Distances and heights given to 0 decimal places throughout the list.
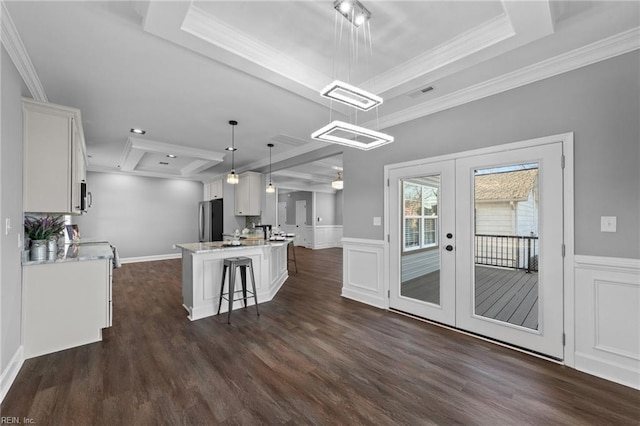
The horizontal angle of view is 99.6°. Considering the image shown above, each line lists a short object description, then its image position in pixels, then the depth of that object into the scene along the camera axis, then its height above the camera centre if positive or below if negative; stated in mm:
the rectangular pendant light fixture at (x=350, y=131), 1972 +628
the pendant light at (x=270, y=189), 6195 +571
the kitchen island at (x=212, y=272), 3428 -799
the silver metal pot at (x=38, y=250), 2527 -337
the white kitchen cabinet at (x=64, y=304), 2461 -873
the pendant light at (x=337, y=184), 7090 +790
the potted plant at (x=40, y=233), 2541 -187
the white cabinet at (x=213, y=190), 7225 +670
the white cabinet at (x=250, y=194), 6594 +491
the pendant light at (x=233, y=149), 4008 +1311
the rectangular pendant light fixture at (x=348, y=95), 1679 +777
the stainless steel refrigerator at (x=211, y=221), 7051 -186
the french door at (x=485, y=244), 2463 -329
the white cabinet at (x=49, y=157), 2488 +546
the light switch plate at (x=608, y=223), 2152 -75
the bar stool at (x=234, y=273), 3326 -773
